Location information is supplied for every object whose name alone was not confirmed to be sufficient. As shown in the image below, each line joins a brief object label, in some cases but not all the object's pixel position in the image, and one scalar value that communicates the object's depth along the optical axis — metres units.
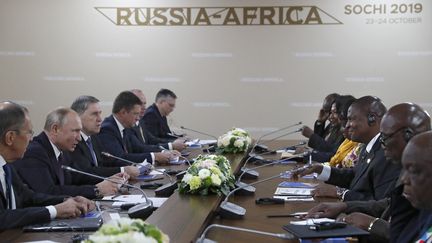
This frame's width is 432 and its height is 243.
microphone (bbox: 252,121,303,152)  5.87
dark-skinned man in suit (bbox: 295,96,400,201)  3.17
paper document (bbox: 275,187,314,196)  3.51
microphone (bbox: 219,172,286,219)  2.87
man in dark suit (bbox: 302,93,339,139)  6.19
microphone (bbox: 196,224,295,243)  2.14
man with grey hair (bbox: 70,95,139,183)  4.20
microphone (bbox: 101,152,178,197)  3.41
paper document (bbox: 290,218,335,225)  2.66
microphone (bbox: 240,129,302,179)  4.16
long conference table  2.44
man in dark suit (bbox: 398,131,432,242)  1.87
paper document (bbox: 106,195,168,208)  3.15
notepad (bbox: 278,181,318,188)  3.79
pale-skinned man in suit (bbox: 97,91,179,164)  5.14
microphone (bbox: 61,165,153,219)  2.80
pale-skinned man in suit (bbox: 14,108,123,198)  3.38
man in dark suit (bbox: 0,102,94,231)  2.67
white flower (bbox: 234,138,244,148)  5.18
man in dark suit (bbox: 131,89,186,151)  6.09
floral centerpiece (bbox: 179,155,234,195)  3.08
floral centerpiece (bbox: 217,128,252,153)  5.20
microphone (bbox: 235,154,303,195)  3.50
